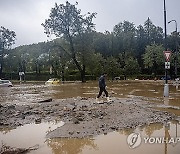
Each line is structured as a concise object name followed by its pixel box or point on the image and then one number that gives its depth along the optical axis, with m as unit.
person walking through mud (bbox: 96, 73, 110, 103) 9.72
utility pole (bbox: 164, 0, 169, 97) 12.05
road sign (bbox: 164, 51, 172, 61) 11.30
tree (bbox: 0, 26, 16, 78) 41.75
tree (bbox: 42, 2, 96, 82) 29.93
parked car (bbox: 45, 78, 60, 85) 29.45
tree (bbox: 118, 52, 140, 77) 37.73
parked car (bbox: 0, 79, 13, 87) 25.59
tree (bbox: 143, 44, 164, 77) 38.99
